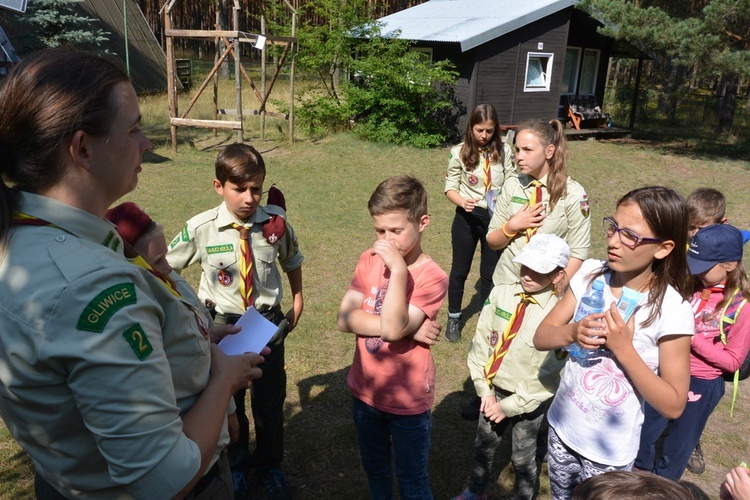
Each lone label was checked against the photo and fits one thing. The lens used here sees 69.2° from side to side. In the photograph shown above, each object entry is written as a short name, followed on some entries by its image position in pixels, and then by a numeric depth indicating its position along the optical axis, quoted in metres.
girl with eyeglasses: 1.99
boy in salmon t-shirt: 2.32
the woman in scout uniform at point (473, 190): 4.69
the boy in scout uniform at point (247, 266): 2.76
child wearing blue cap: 2.83
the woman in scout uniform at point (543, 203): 3.56
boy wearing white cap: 2.62
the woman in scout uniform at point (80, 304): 1.05
